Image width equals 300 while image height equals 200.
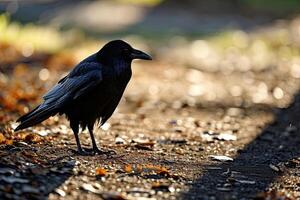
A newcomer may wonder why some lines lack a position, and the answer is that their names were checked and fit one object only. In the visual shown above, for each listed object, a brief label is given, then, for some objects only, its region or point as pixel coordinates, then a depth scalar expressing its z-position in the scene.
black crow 13.99
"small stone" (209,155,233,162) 14.95
